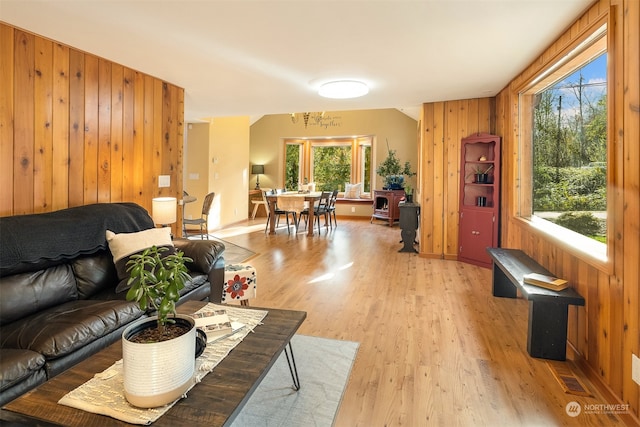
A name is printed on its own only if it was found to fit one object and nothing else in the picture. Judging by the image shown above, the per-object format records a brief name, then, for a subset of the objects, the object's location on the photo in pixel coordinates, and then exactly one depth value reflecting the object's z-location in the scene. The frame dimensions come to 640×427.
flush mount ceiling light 3.94
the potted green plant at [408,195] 6.18
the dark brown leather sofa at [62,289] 1.69
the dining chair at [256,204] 9.82
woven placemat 1.10
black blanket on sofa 2.09
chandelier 10.00
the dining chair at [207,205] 6.03
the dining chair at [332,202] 7.86
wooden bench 2.29
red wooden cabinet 4.60
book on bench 2.38
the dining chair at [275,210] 7.35
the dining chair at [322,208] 7.43
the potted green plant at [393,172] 8.99
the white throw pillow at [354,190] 10.13
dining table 7.09
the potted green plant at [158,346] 1.11
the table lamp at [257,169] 10.45
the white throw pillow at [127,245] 2.55
